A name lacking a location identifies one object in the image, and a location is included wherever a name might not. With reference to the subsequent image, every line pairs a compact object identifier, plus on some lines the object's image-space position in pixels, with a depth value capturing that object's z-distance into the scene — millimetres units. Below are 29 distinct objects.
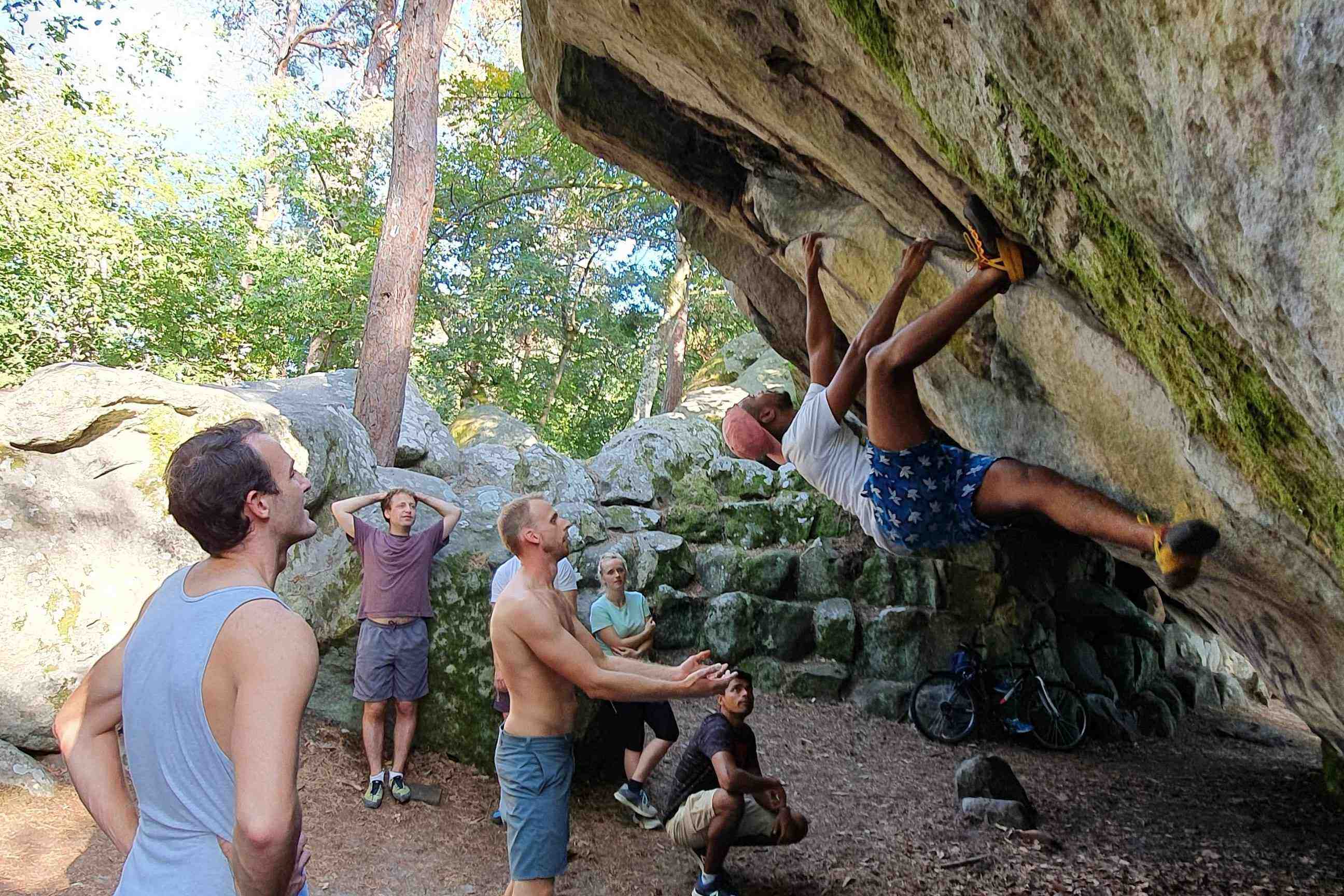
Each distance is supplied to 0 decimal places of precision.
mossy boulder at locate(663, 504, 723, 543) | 12242
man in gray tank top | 1739
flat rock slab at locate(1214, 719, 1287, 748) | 10723
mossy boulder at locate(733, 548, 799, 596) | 11078
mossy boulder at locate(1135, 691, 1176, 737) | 10609
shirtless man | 3686
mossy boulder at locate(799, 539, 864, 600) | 11086
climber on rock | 3611
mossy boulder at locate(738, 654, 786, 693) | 10125
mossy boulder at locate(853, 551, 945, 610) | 10758
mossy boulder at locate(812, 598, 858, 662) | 10406
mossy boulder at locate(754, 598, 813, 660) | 10477
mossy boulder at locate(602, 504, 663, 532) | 12234
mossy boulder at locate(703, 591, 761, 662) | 10383
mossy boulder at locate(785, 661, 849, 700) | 10055
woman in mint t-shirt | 6387
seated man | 4902
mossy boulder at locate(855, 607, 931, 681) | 10211
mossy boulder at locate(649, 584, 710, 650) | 10469
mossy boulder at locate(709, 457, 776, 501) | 13328
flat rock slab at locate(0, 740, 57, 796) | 5727
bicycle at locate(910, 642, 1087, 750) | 9367
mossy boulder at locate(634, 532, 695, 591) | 11031
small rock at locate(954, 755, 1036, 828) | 7020
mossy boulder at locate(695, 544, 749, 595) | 11141
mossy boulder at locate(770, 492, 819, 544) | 12062
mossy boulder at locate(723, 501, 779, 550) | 12031
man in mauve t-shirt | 6480
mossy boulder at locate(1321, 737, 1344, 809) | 7680
